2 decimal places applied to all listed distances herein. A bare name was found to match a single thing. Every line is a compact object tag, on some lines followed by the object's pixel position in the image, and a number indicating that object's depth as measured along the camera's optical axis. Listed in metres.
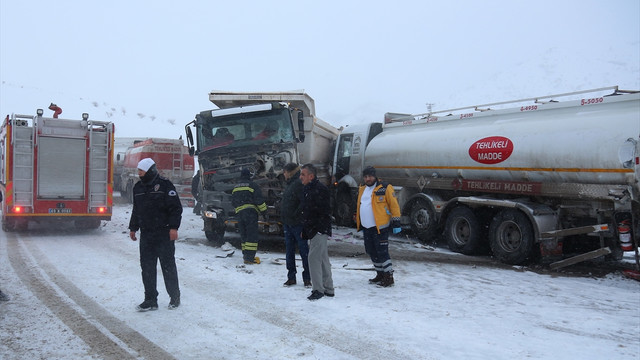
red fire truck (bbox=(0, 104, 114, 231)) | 11.29
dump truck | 10.38
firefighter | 8.50
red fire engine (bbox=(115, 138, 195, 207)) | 19.94
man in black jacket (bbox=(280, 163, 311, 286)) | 6.88
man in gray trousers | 6.27
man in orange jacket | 6.96
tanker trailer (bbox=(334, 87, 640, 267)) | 8.09
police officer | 5.59
